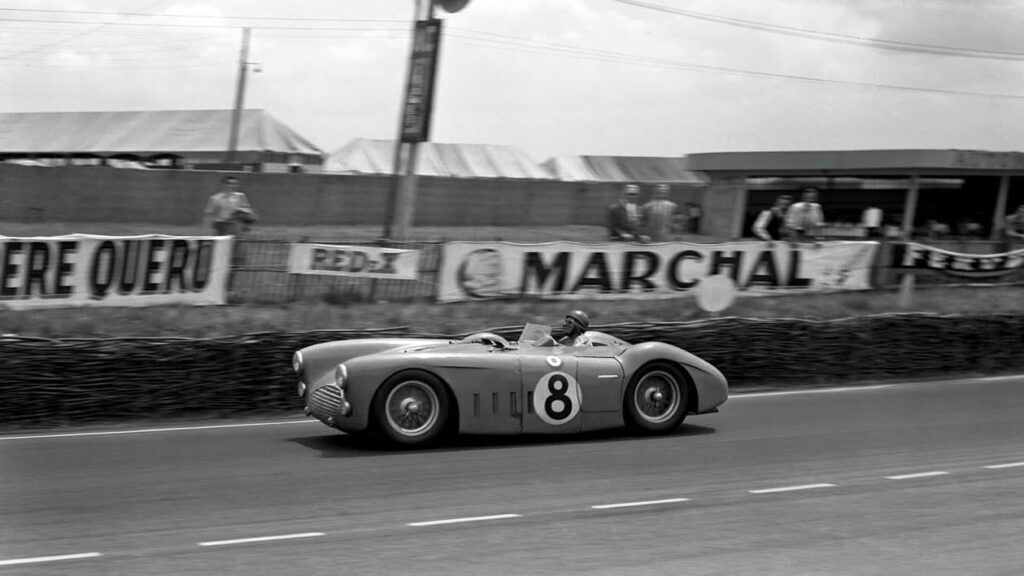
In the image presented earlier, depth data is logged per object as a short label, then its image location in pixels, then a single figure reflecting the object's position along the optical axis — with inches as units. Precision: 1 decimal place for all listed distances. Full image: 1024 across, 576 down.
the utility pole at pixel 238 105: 1558.8
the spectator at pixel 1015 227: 780.6
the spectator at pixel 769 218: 709.3
